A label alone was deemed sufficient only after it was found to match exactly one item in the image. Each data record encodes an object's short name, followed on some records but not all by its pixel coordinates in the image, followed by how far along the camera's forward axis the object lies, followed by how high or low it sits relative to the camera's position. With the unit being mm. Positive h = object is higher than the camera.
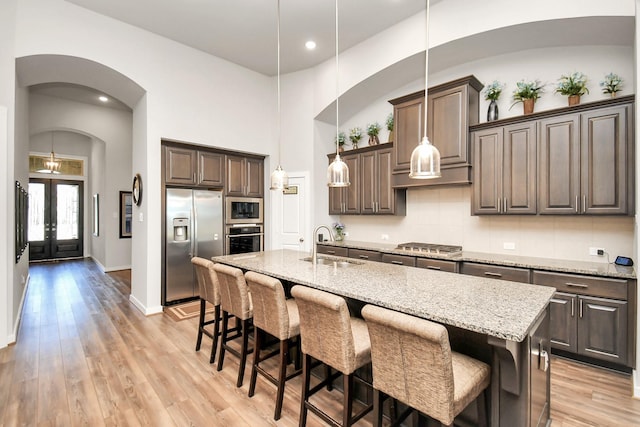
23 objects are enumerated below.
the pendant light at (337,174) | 2855 +361
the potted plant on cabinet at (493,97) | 3582 +1353
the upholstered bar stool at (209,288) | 2865 -713
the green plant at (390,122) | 4625 +1356
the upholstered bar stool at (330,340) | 1704 -749
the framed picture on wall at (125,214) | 7596 -10
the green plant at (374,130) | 4871 +1312
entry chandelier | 7403 +1170
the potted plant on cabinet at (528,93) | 3334 +1301
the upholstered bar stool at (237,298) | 2511 -712
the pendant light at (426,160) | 2045 +348
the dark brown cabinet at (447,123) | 3621 +1105
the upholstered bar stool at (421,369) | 1296 -714
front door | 8391 -142
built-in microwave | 5383 +59
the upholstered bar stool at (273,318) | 2131 -760
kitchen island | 1444 -488
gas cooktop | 3720 -447
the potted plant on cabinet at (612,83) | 2924 +1225
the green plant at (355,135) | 5215 +1305
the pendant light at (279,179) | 3125 +344
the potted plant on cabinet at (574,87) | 3039 +1248
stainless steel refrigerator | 4645 -325
